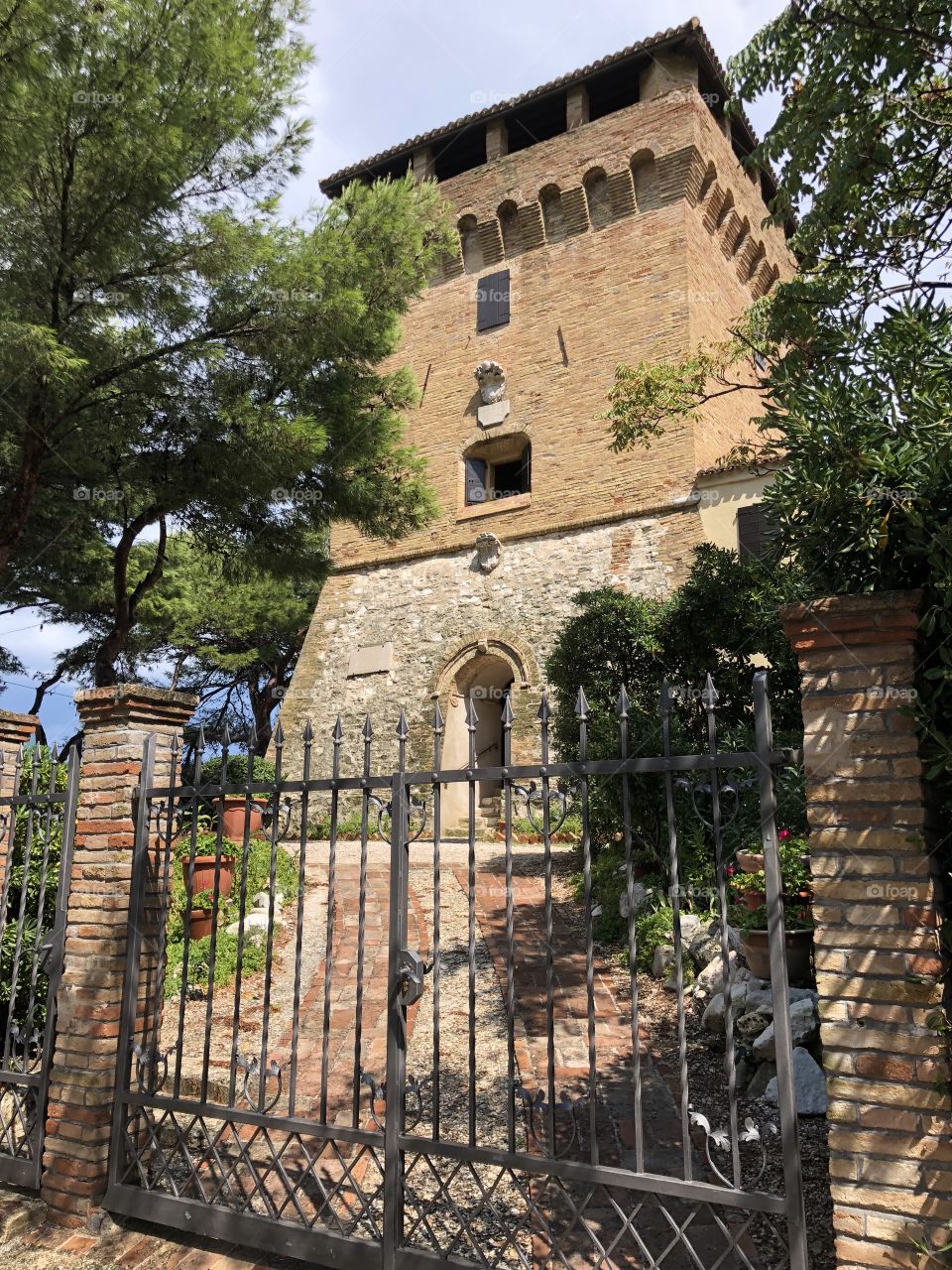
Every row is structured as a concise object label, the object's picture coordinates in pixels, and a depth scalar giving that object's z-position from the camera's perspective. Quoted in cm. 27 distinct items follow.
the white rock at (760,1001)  430
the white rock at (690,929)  571
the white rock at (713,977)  487
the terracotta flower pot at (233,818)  809
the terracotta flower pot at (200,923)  670
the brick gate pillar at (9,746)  491
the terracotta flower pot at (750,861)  506
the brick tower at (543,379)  1322
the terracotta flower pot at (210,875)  710
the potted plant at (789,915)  432
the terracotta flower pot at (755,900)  516
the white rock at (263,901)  746
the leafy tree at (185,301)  626
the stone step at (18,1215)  362
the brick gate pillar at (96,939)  370
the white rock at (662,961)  578
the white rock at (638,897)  663
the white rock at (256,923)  685
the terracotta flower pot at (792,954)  427
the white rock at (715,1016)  461
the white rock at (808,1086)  363
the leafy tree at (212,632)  1672
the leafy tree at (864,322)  255
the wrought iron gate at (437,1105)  261
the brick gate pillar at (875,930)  220
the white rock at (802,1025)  387
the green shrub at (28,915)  509
